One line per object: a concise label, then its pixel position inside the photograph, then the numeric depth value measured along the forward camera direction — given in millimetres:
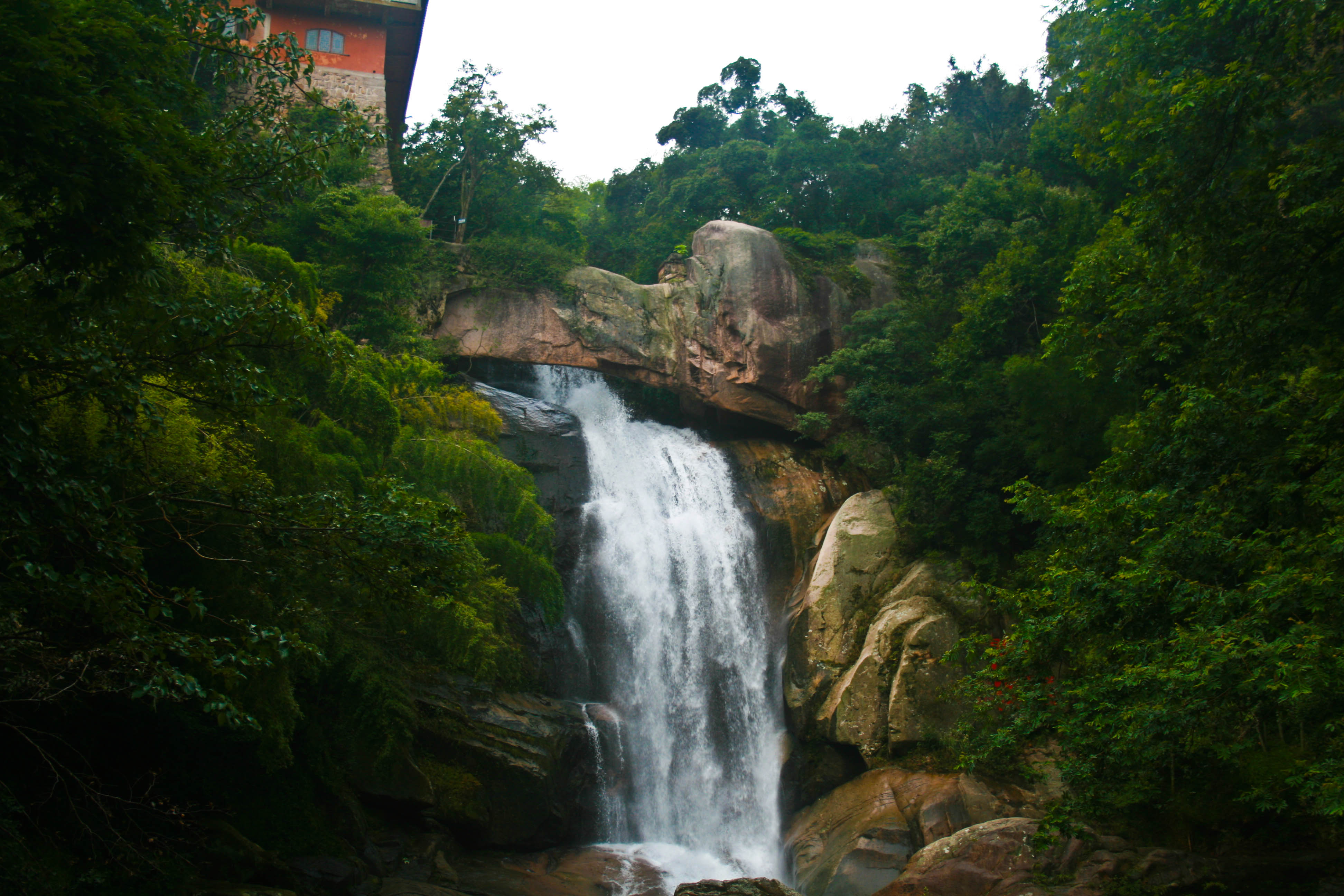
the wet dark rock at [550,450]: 21984
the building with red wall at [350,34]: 28656
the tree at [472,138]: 28062
